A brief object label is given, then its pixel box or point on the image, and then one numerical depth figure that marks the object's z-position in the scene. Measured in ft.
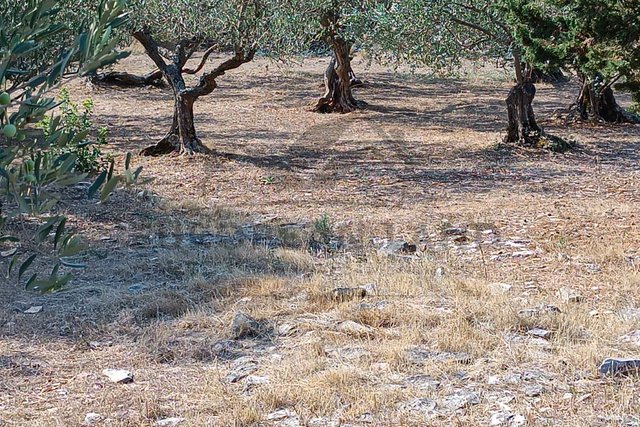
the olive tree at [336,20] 37.78
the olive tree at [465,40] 39.32
